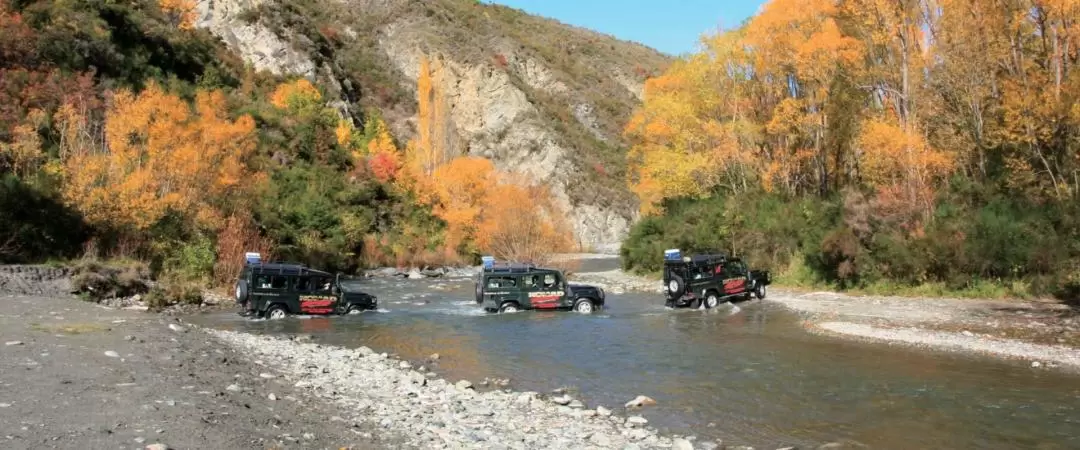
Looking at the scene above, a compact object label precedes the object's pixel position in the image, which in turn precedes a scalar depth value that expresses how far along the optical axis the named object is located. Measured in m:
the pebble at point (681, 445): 9.54
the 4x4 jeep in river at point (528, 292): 28.00
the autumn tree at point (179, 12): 70.24
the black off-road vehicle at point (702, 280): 27.95
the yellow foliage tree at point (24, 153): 29.89
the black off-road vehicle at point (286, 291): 25.19
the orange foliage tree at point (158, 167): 29.14
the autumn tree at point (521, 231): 52.12
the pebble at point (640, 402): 12.26
